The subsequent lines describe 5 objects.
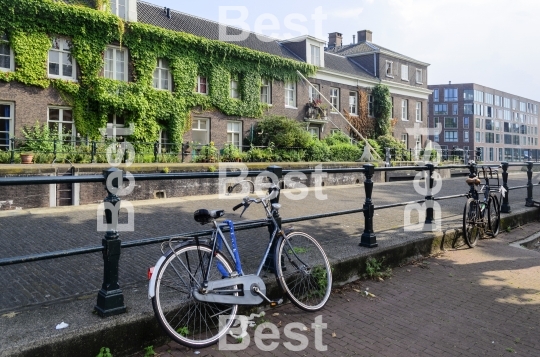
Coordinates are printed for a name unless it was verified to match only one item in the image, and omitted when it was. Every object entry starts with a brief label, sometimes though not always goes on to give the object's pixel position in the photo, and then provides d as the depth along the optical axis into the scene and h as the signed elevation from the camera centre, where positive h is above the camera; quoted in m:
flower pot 14.20 +0.43
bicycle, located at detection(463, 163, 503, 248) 7.22 -0.75
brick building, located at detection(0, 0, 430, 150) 19.39 +5.86
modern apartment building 82.50 +10.27
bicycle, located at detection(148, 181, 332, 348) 3.33 -0.99
